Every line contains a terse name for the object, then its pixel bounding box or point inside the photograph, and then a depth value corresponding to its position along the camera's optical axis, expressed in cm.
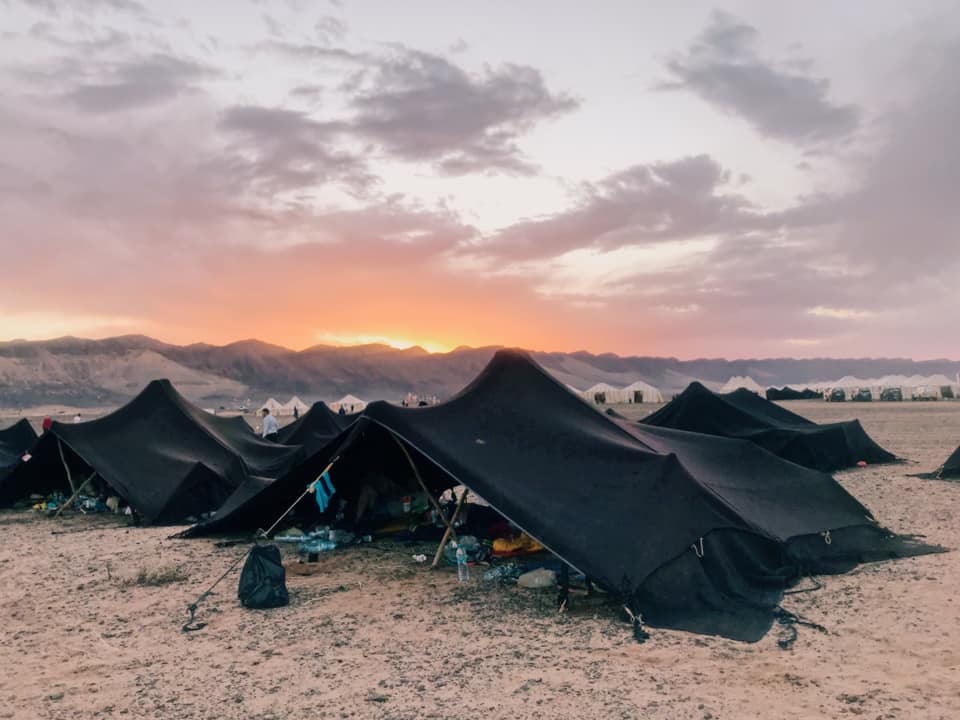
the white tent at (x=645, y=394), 7744
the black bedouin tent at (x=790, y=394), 6881
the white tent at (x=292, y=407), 8569
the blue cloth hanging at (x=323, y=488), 1108
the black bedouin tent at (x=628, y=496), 869
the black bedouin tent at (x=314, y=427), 2294
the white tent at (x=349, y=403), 7918
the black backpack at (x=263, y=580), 891
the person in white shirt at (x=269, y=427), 2545
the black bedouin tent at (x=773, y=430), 2150
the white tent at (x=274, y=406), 8659
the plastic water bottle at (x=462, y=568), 990
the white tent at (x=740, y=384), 8971
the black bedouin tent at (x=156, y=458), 1562
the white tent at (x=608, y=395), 7512
